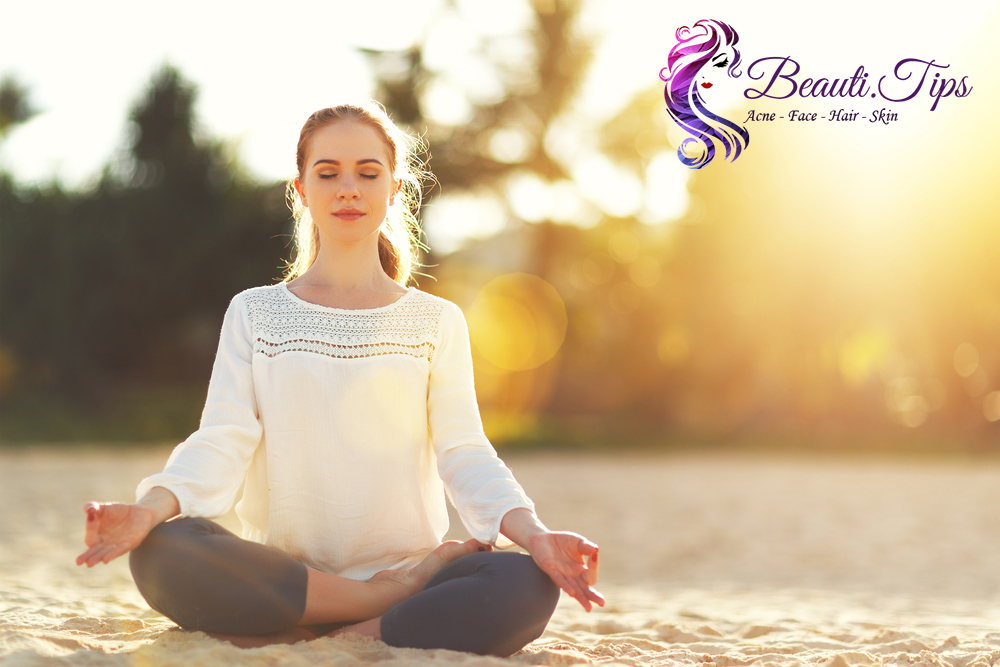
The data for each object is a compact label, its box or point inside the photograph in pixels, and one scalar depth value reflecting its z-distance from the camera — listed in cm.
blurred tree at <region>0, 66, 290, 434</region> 1547
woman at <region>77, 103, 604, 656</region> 242
